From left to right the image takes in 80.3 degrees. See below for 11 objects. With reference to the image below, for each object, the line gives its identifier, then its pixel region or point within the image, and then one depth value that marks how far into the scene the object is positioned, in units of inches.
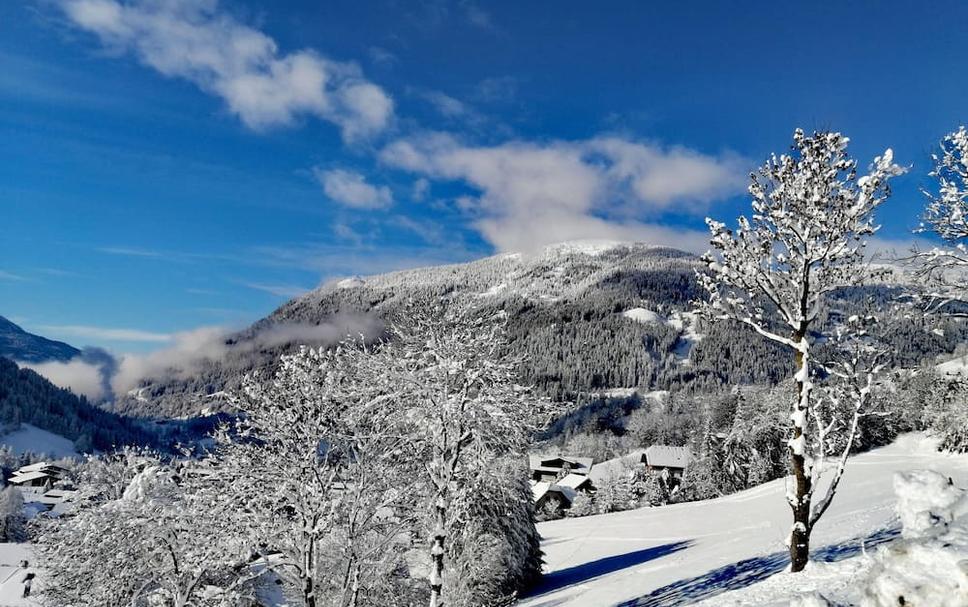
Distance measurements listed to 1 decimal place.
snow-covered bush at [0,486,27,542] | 3122.5
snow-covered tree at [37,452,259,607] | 861.8
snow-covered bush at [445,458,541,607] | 1121.4
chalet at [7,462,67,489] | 5516.7
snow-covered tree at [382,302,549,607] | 647.8
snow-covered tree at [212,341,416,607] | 663.1
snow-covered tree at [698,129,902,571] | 518.6
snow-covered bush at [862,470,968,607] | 216.8
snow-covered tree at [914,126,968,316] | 485.1
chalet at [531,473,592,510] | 3678.6
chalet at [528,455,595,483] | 5064.0
